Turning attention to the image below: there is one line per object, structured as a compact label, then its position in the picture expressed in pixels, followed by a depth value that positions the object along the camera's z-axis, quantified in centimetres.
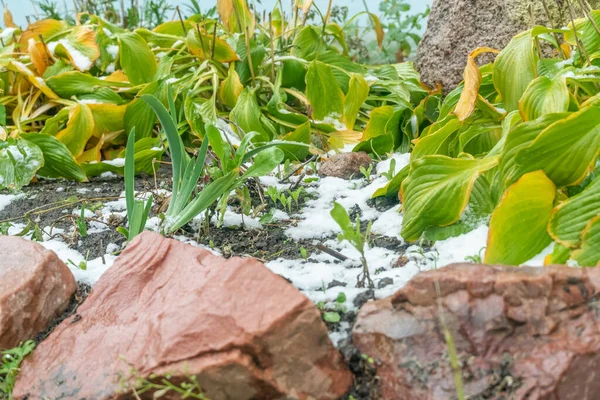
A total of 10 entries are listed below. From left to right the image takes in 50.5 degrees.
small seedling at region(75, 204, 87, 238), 145
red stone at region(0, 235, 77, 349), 110
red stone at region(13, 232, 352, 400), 90
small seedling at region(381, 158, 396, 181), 162
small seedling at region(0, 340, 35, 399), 104
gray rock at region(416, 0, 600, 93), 203
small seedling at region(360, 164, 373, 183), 174
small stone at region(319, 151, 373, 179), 184
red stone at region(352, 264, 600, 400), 83
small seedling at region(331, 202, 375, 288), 102
